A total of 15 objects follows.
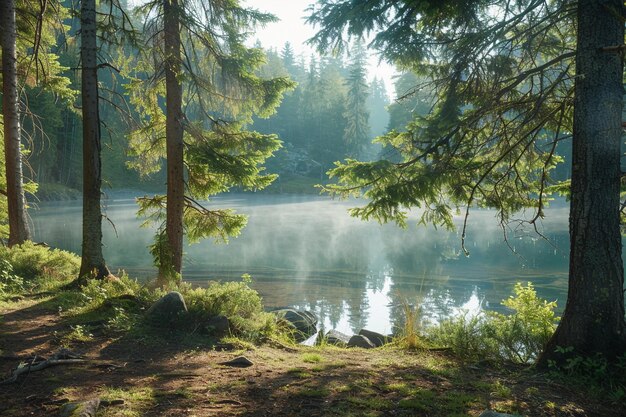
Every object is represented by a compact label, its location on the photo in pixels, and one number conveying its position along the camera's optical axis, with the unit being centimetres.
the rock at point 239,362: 516
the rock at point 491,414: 333
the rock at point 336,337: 1004
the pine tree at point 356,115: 7088
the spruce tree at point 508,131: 501
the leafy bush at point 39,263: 940
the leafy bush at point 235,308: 665
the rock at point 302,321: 1100
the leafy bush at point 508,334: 616
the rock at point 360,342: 906
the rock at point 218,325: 638
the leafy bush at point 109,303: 633
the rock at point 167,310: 643
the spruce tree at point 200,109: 922
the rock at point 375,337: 978
